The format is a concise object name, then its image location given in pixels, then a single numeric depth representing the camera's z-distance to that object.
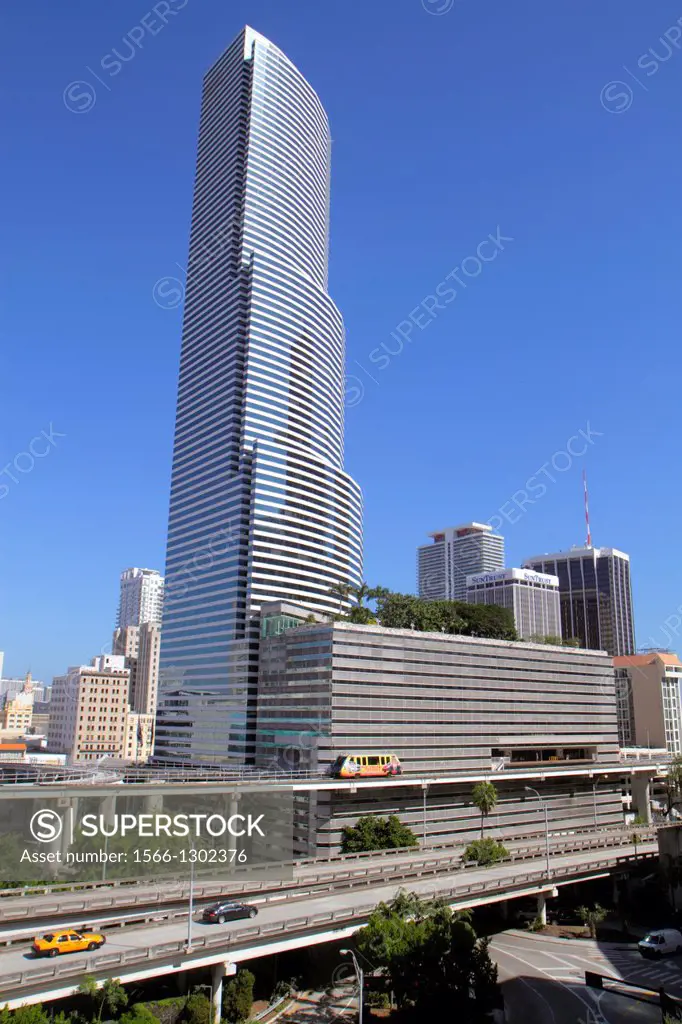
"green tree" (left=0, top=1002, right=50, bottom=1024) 39.78
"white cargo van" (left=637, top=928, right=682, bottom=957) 71.56
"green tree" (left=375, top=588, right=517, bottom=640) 145.62
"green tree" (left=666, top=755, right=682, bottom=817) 130.25
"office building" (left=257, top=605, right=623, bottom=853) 110.62
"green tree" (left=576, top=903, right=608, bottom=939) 82.12
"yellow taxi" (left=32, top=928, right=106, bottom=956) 47.44
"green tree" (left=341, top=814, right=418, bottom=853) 95.75
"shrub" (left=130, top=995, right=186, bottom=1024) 50.78
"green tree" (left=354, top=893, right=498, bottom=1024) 52.50
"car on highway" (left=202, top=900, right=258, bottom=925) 54.97
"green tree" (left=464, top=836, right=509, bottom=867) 83.00
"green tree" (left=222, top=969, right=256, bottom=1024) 53.50
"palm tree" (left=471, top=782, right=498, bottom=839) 108.31
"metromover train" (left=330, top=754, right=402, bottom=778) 101.31
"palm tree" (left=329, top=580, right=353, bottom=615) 152.62
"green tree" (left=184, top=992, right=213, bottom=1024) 51.38
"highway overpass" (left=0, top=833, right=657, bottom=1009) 45.44
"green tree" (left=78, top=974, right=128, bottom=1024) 44.66
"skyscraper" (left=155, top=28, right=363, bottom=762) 167.12
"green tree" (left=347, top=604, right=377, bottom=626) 134.50
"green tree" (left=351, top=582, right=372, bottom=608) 147.18
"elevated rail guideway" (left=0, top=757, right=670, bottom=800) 70.88
